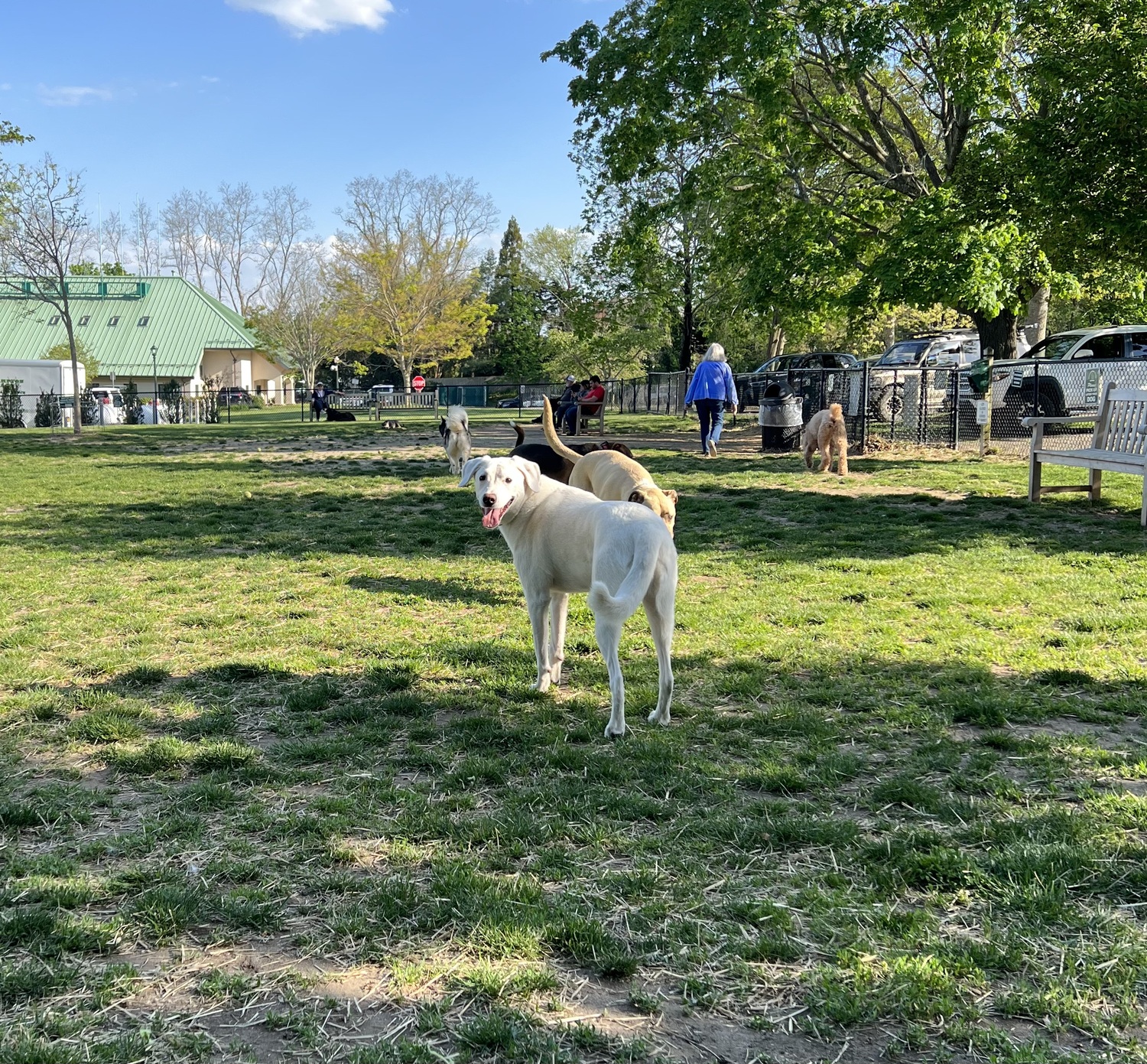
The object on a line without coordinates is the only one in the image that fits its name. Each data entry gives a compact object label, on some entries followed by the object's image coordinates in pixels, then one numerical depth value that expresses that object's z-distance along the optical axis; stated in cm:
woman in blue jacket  1525
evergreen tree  4875
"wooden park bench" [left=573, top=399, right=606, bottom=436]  2258
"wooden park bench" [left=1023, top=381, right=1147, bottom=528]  895
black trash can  1716
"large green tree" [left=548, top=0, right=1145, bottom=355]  1305
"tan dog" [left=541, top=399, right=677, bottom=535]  580
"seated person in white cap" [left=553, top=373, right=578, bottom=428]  2274
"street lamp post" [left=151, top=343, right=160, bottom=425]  3962
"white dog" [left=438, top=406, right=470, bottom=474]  1519
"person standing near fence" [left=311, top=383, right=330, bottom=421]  3738
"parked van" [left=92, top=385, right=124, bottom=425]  3981
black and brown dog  838
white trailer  4050
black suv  2614
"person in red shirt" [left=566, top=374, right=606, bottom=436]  2223
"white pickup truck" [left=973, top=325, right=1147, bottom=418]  1498
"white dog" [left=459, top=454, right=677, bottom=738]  401
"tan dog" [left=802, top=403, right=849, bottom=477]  1345
